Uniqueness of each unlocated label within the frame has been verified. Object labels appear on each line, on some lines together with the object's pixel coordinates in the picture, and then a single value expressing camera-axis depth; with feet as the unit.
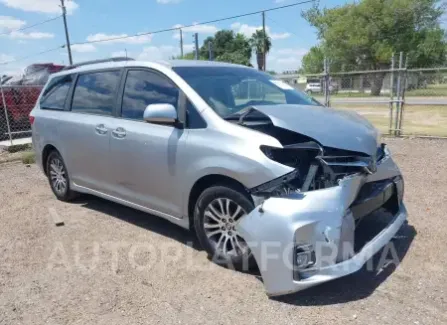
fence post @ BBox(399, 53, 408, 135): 31.25
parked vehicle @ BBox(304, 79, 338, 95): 41.28
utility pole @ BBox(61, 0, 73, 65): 93.31
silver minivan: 9.12
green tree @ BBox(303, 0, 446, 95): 126.72
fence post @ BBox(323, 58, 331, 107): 34.55
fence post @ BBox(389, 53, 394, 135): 31.83
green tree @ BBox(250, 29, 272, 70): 199.97
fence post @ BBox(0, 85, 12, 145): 33.08
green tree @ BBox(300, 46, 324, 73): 158.51
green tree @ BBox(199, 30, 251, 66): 218.07
